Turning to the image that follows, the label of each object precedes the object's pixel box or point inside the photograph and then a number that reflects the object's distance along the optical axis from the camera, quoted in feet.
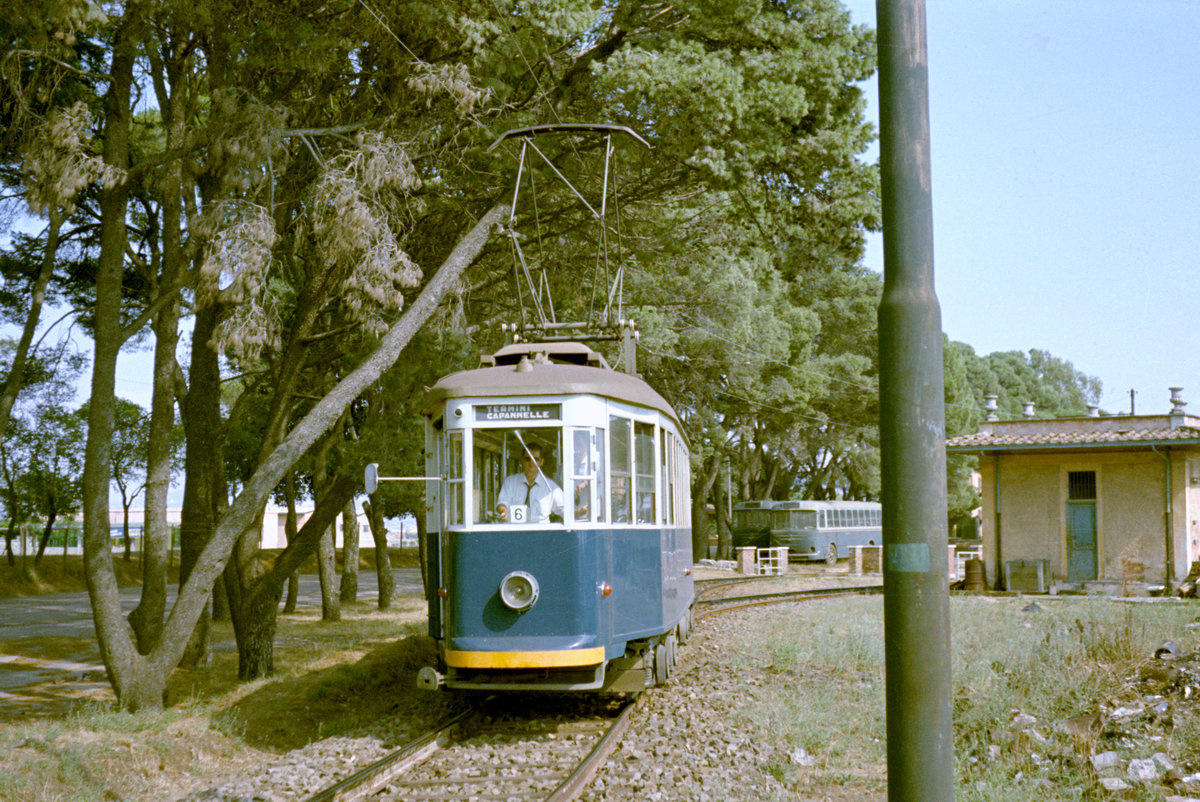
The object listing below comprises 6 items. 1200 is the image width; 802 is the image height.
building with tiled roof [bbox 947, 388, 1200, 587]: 74.23
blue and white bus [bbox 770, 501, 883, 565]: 131.23
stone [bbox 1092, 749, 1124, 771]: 22.34
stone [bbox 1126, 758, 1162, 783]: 21.36
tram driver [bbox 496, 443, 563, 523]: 29.22
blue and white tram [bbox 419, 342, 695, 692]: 28.45
